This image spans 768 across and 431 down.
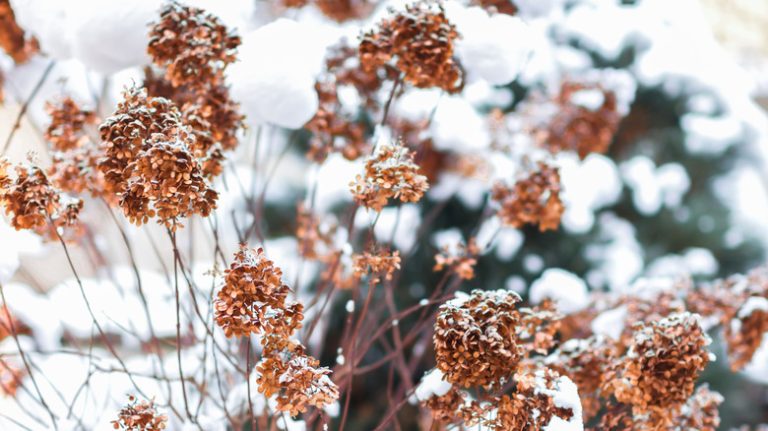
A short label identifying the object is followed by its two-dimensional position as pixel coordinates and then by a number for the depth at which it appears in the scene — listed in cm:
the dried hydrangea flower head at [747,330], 237
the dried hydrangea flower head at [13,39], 239
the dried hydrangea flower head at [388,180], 216
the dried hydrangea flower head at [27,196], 214
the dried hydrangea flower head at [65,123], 233
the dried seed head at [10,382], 234
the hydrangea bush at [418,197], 213
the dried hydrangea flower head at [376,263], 219
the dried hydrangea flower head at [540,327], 223
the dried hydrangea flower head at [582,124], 271
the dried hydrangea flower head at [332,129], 237
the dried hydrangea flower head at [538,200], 238
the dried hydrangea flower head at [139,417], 212
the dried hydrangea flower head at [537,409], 213
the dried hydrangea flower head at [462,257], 233
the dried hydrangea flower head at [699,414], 228
